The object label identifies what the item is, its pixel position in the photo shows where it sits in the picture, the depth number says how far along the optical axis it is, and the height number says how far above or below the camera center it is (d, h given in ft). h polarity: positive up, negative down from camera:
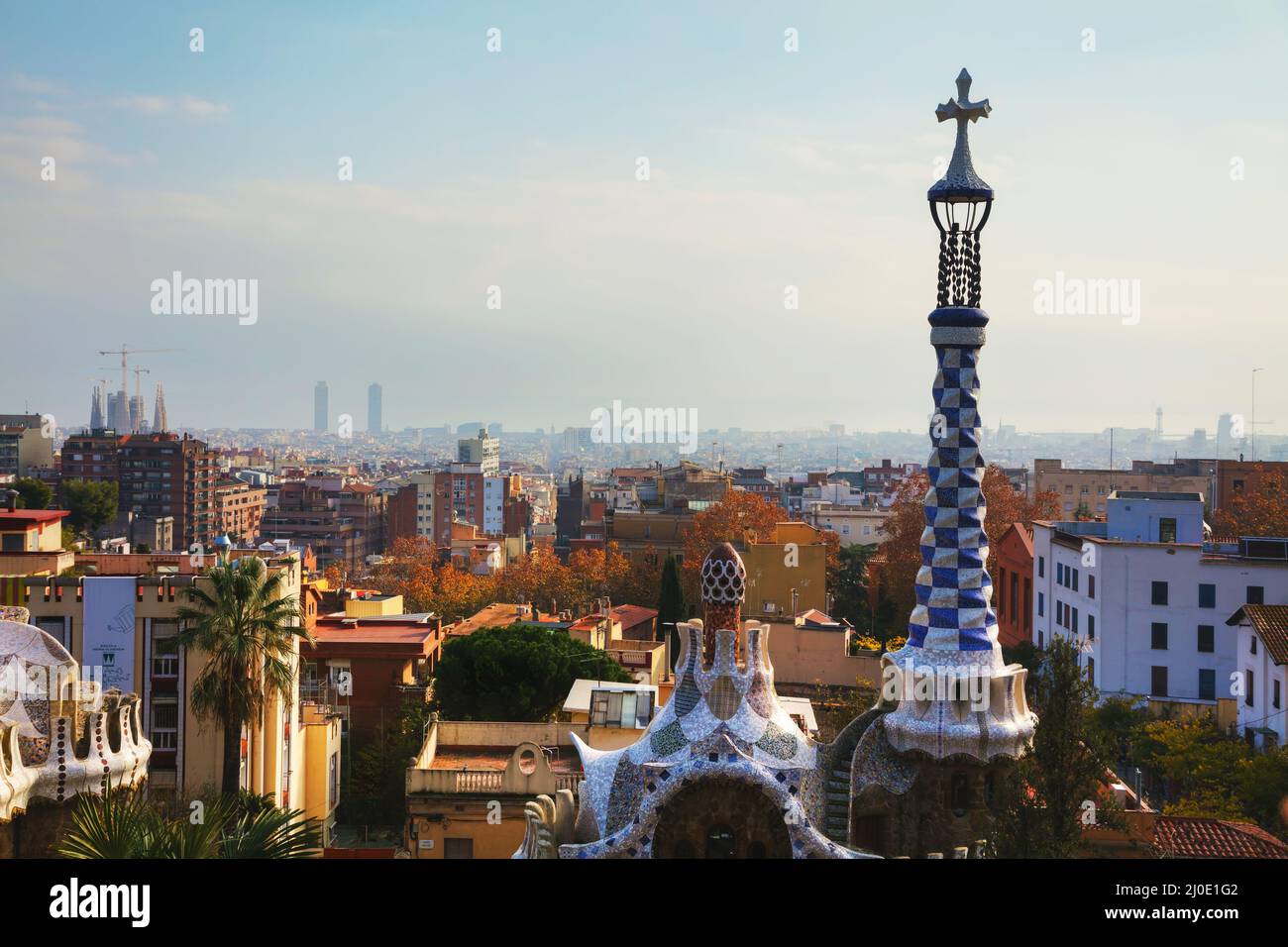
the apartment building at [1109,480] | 287.69 -8.24
